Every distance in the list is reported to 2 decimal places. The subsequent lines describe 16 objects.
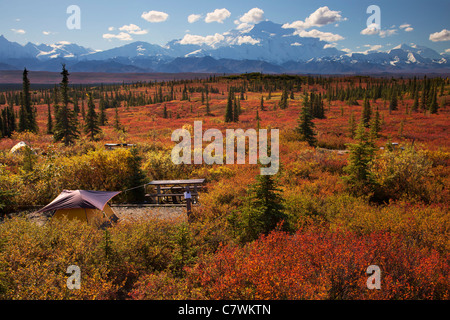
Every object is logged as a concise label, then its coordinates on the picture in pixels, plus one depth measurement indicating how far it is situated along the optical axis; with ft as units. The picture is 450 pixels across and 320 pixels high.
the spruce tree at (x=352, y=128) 102.78
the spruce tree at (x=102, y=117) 168.34
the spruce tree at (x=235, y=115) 170.87
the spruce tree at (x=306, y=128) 85.71
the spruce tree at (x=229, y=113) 169.99
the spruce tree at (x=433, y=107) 169.48
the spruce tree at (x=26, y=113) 143.13
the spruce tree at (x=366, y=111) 143.10
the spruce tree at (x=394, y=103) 192.22
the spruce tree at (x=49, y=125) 156.04
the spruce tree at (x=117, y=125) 145.07
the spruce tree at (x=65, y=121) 90.63
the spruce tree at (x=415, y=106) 187.04
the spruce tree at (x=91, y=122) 113.70
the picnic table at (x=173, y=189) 47.63
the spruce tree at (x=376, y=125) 99.40
